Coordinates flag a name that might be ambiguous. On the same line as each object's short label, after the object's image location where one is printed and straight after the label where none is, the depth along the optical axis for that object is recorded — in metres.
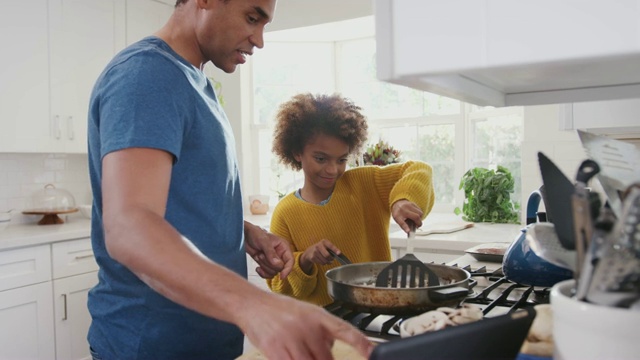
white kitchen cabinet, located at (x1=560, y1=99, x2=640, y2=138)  1.60
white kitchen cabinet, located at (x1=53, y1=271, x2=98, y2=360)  3.12
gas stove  0.97
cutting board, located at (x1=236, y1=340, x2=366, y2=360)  0.86
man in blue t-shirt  0.70
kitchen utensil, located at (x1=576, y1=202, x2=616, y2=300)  0.45
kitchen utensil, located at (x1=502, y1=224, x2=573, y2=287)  1.22
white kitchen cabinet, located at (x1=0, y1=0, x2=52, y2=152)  3.16
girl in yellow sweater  1.91
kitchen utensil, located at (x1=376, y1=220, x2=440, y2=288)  1.17
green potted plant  3.39
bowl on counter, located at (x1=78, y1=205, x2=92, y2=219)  3.78
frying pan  0.99
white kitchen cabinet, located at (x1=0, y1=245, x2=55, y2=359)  2.85
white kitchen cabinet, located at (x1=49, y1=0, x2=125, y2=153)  3.43
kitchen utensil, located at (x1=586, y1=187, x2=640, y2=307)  0.44
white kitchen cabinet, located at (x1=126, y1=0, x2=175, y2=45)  3.88
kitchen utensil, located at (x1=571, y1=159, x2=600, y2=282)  0.47
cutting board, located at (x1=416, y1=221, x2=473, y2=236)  2.83
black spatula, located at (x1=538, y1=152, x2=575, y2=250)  0.60
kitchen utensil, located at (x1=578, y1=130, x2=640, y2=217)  0.62
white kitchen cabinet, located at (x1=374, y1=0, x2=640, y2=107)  0.52
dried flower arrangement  3.69
